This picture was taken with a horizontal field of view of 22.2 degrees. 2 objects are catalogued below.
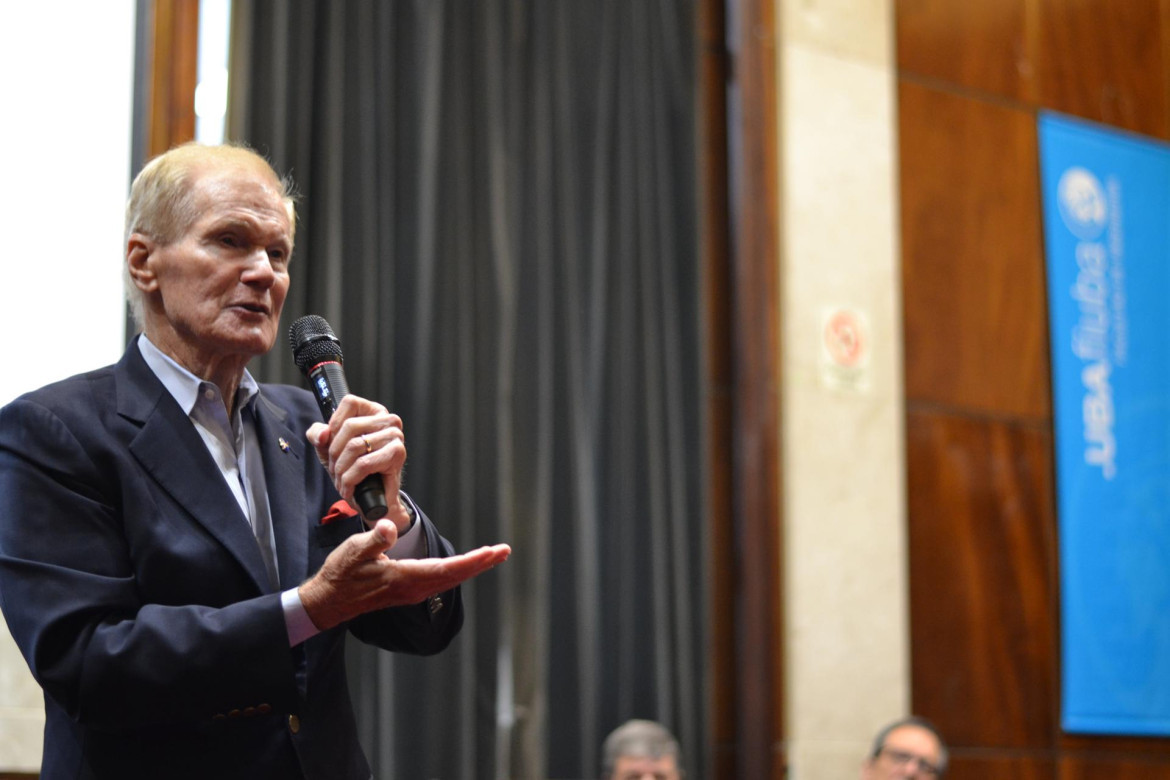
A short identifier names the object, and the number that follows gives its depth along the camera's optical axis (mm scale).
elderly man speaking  3784
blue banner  6856
